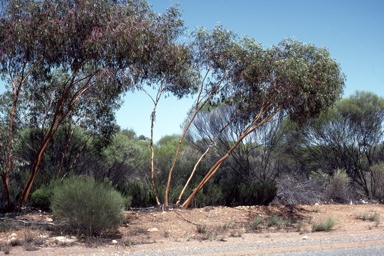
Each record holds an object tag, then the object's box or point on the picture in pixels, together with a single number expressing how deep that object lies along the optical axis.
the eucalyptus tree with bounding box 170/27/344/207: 18.84
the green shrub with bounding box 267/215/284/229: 17.58
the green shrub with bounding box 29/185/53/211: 16.81
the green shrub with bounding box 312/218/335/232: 16.81
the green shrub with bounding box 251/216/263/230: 16.92
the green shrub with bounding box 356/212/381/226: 20.17
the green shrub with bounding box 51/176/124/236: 13.65
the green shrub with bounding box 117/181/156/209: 19.91
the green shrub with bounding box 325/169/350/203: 26.11
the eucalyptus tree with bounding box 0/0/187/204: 14.25
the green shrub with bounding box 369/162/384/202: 27.55
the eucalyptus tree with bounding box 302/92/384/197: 30.17
